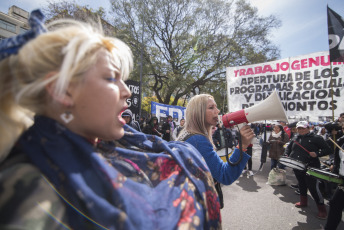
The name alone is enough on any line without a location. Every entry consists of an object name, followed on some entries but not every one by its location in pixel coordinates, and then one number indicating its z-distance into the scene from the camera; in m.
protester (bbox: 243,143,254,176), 5.89
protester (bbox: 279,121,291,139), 6.70
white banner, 4.02
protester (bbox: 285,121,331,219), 3.51
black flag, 3.63
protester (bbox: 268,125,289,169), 5.51
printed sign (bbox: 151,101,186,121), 9.52
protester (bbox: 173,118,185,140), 7.73
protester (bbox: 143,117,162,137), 7.29
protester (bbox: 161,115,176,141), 8.39
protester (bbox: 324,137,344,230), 2.56
